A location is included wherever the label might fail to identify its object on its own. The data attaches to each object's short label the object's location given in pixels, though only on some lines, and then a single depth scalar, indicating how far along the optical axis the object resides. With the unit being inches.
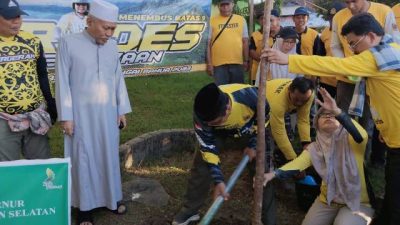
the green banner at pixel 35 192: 107.0
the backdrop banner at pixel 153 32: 242.7
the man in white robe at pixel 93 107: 130.3
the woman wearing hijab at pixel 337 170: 121.3
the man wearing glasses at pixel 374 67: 92.6
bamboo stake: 100.0
